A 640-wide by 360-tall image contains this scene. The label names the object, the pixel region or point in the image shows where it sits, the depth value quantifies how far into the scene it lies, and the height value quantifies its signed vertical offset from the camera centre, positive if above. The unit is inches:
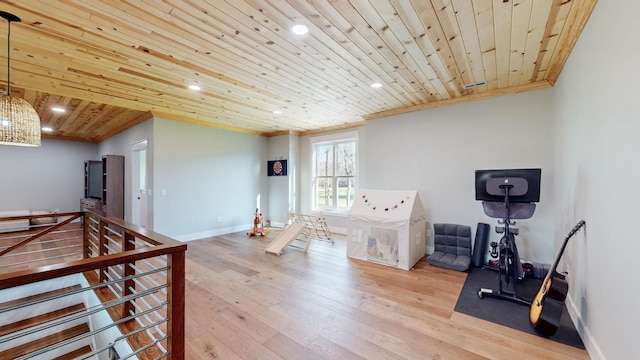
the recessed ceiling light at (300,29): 85.2 +49.0
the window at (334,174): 240.7 +2.9
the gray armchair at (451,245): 148.7 -41.8
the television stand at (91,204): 242.9 -27.2
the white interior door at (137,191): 208.7 -13.1
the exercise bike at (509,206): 113.5 -13.5
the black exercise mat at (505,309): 87.0 -51.2
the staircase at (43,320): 113.5 -66.5
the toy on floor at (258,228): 227.0 -45.0
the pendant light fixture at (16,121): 84.8 +18.2
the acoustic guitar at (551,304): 84.4 -41.4
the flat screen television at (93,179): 272.7 -3.5
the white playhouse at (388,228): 146.5 -30.0
